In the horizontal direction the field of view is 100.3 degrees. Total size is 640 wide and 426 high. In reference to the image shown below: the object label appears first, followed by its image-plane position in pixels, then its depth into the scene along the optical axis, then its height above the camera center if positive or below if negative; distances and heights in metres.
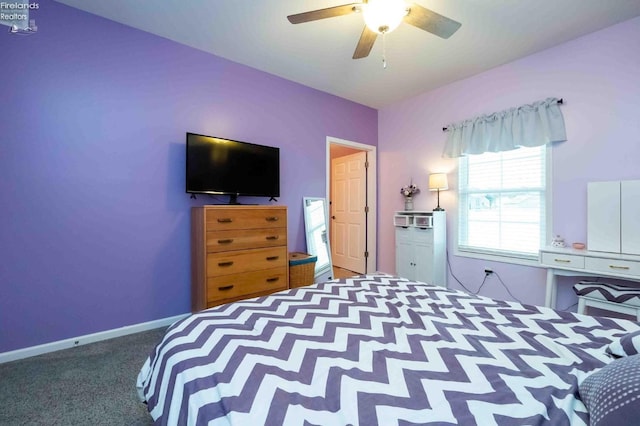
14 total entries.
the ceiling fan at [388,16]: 1.56 +1.18
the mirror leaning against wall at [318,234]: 3.54 -0.33
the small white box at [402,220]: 3.54 -0.15
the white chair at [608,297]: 1.88 -0.65
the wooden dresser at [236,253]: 2.35 -0.41
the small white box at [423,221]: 3.27 -0.15
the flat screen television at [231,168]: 2.49 +0.43
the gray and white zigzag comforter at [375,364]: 0.70 -0.52
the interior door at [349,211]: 4.41 -0.03
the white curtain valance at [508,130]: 2.61 +0.85
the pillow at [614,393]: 0.56 -0.43
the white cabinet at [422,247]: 3.28 -0.48
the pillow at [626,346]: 0.86 -0.46
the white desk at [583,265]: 2.01 -0.45
